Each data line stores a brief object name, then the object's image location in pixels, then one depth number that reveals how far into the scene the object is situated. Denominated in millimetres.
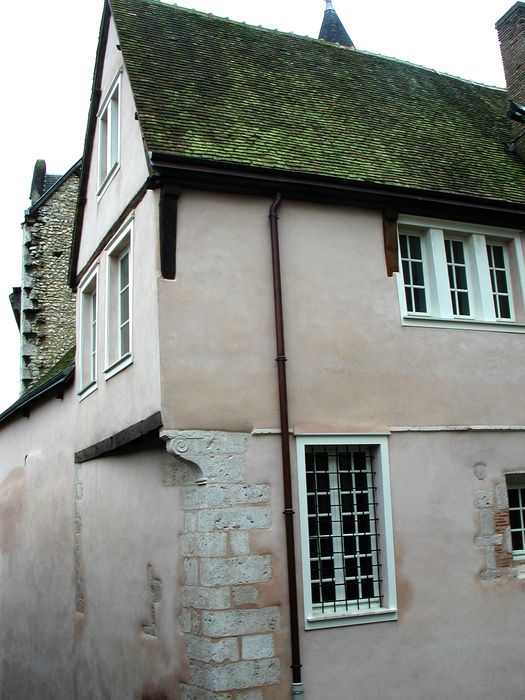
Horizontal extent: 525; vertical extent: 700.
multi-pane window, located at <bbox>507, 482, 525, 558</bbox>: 10211
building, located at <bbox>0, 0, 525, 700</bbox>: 8547
